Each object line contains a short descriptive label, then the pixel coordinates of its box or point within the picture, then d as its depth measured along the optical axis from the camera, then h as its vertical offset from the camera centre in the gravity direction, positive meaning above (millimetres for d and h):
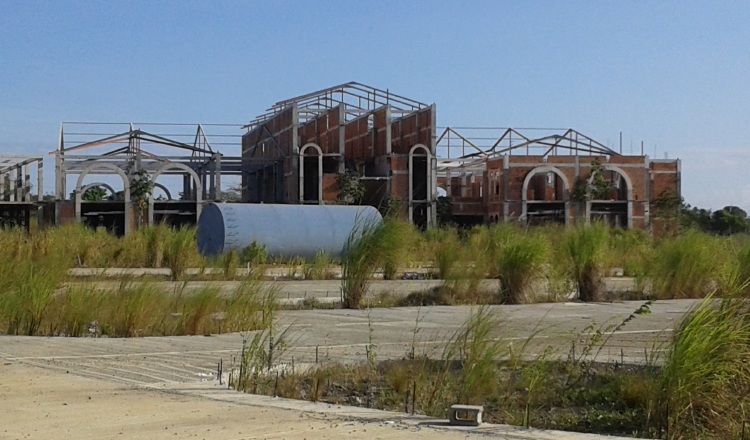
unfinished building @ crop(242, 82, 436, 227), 55750 +4614
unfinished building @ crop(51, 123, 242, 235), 53094 +2884
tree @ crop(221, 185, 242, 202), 70844 +2887
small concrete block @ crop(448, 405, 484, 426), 7211 -1284
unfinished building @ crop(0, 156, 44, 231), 48984 +2064
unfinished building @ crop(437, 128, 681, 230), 58250 +2928
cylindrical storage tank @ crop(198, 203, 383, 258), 32656 +181
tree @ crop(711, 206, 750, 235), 62609 +990
